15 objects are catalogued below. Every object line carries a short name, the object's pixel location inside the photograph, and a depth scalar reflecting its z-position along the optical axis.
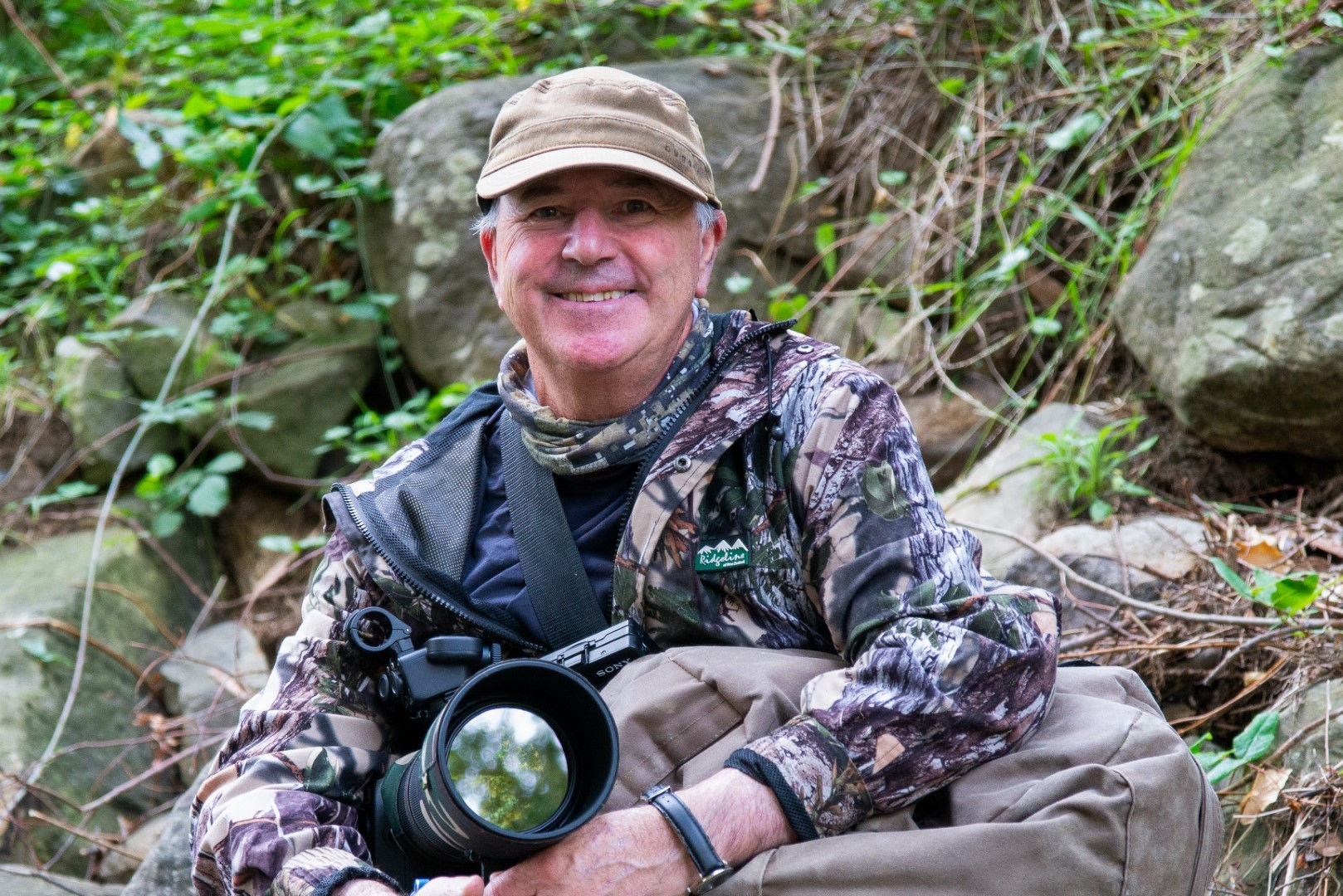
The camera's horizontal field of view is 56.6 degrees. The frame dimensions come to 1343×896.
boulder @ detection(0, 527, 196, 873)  3.71
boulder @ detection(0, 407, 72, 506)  4.61
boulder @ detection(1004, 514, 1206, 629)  2.90
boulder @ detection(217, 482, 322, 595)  4.53
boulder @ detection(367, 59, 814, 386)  4.44
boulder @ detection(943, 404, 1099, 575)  3.24
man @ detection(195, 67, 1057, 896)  1.75
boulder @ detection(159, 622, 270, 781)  3.86
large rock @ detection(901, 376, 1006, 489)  3.80
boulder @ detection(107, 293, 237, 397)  4.57
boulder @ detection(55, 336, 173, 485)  4.57
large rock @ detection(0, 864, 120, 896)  2.93
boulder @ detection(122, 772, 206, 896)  2.79
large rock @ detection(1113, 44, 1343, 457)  2.92
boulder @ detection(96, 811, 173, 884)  3.50
